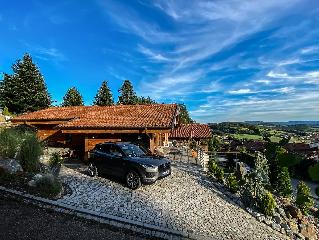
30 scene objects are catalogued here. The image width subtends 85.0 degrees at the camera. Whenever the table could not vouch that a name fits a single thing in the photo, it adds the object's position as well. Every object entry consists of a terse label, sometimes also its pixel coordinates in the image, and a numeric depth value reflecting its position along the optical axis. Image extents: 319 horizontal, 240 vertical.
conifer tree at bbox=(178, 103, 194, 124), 36.70
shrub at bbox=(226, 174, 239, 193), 8.18
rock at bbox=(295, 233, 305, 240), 6.65
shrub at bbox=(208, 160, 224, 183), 9.01
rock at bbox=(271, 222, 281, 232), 6.49
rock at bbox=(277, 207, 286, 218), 7.56
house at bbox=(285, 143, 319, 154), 24.85
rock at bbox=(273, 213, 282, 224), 6.90
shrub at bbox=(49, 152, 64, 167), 8.37
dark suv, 7.12
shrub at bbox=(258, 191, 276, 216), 7.01
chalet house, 10.29
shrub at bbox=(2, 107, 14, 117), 19.62
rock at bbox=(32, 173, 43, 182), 6.35
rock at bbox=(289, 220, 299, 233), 6.98
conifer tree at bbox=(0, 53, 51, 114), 22.81
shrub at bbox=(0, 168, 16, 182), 6.41
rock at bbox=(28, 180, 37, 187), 6.21
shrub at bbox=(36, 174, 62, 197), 6.05
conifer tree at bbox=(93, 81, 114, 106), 30.63
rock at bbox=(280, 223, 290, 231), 6.66
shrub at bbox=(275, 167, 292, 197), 10.00
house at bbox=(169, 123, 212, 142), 20.73
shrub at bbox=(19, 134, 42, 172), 7.05
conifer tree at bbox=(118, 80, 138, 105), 33.48
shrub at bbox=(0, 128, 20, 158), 7.20
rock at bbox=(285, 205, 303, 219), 8.20
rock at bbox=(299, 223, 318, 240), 7.24
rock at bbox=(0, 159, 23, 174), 6.59
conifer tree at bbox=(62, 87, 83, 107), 29.63
